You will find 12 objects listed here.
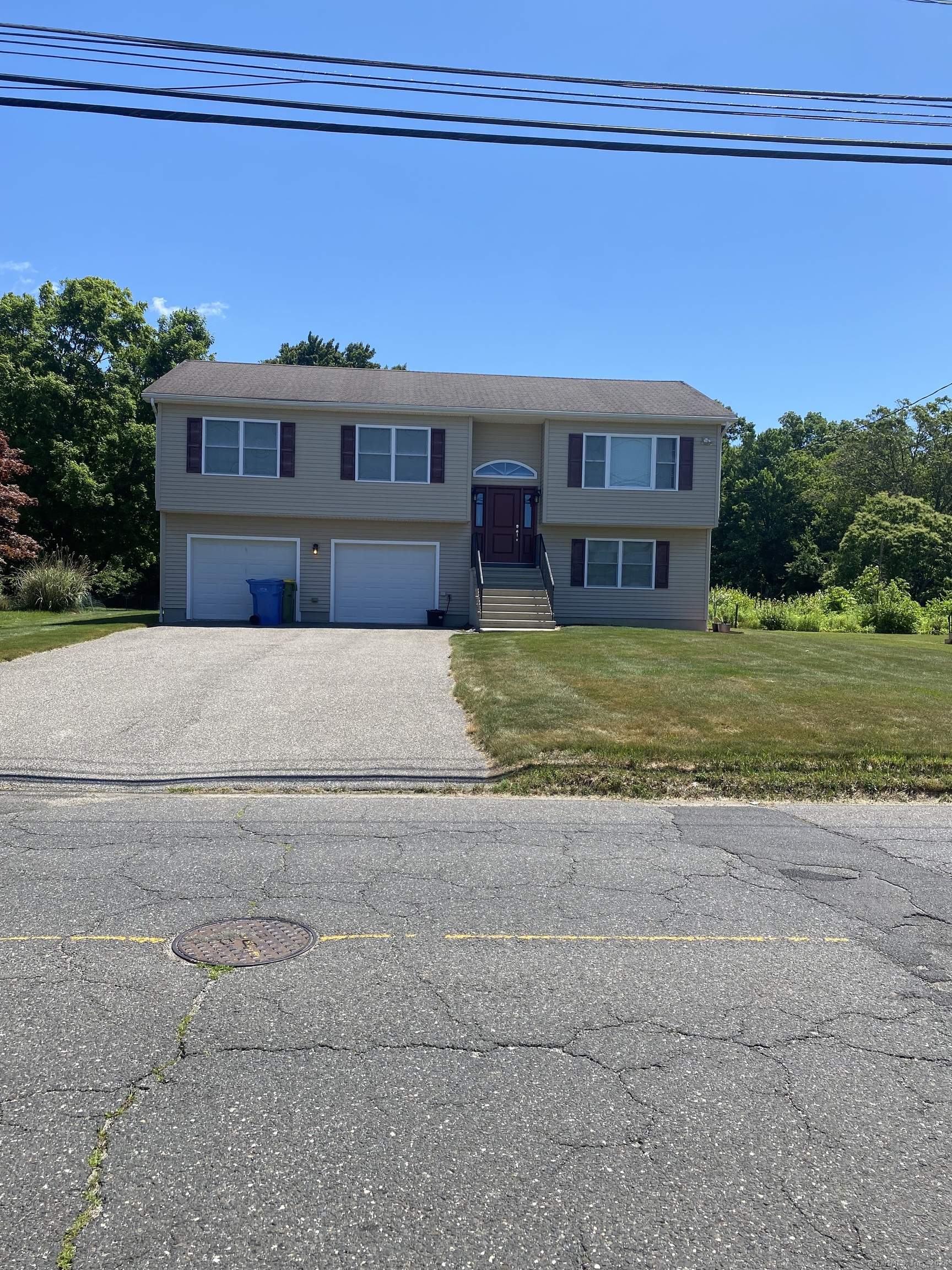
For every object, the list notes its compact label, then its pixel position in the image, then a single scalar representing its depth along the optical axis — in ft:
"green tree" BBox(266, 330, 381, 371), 166.91
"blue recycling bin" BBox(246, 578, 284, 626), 75.25
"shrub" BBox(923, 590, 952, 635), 99.60
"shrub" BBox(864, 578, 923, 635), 99.04
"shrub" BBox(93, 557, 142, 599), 102.42
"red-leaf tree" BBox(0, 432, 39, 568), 78.48
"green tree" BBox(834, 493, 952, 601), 130.11
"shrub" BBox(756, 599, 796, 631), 100.83
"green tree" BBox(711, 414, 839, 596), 179.63
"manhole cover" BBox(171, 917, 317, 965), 14.33
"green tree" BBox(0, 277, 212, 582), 110.32
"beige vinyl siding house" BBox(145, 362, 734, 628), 77.46
